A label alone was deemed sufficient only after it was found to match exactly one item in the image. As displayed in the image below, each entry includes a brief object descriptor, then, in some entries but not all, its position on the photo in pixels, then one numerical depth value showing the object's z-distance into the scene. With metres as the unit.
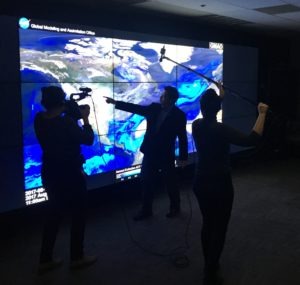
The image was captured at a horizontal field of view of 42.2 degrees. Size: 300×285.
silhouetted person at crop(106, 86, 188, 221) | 4.19
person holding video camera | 2.86
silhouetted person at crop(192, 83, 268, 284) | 2.67
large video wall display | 3.99
